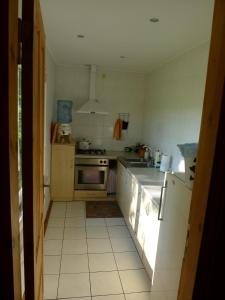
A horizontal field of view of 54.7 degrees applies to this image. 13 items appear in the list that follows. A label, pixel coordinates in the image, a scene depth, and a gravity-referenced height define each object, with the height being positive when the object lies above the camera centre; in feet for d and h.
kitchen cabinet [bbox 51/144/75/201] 12.30 -3.14
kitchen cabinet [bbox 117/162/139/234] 9.24 -3.52
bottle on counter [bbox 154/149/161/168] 11.16 -1.83
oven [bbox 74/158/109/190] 12.64 -3.21
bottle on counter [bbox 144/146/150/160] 12.55 -1.85
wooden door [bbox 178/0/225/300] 2.55 -0.51
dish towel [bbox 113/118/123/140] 14.32 -0.51
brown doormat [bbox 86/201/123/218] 11.53 -4.97
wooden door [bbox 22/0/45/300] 2.48 -0.29
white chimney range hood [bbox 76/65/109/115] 12.74 +0.87
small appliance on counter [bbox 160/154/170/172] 10.09 -1.84
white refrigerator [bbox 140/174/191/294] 4.30 -2.44
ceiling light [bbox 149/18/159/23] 6.16 +2.91
